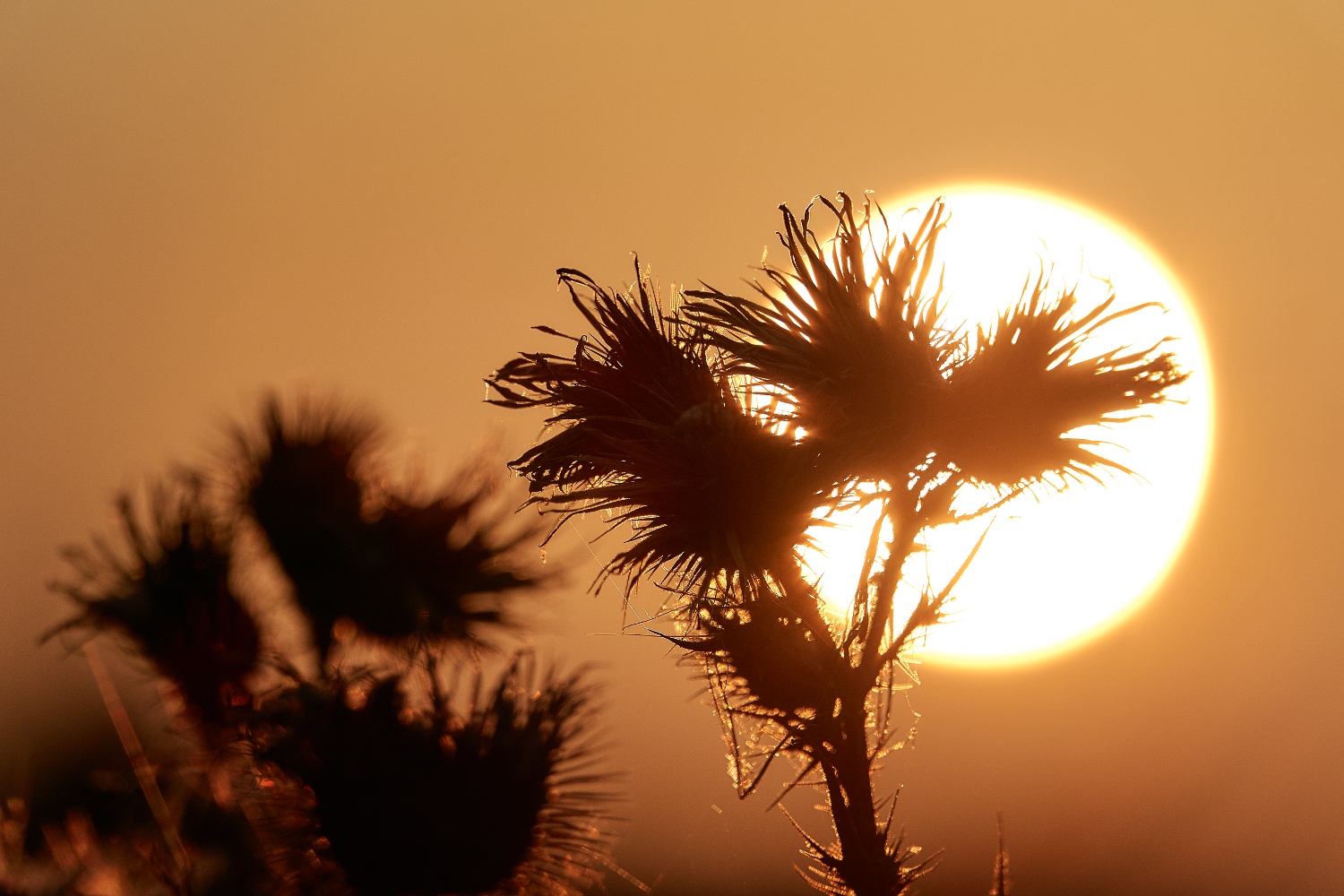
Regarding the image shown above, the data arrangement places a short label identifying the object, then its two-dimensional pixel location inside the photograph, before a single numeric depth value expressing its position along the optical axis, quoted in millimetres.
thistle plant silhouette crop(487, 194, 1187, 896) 8766
